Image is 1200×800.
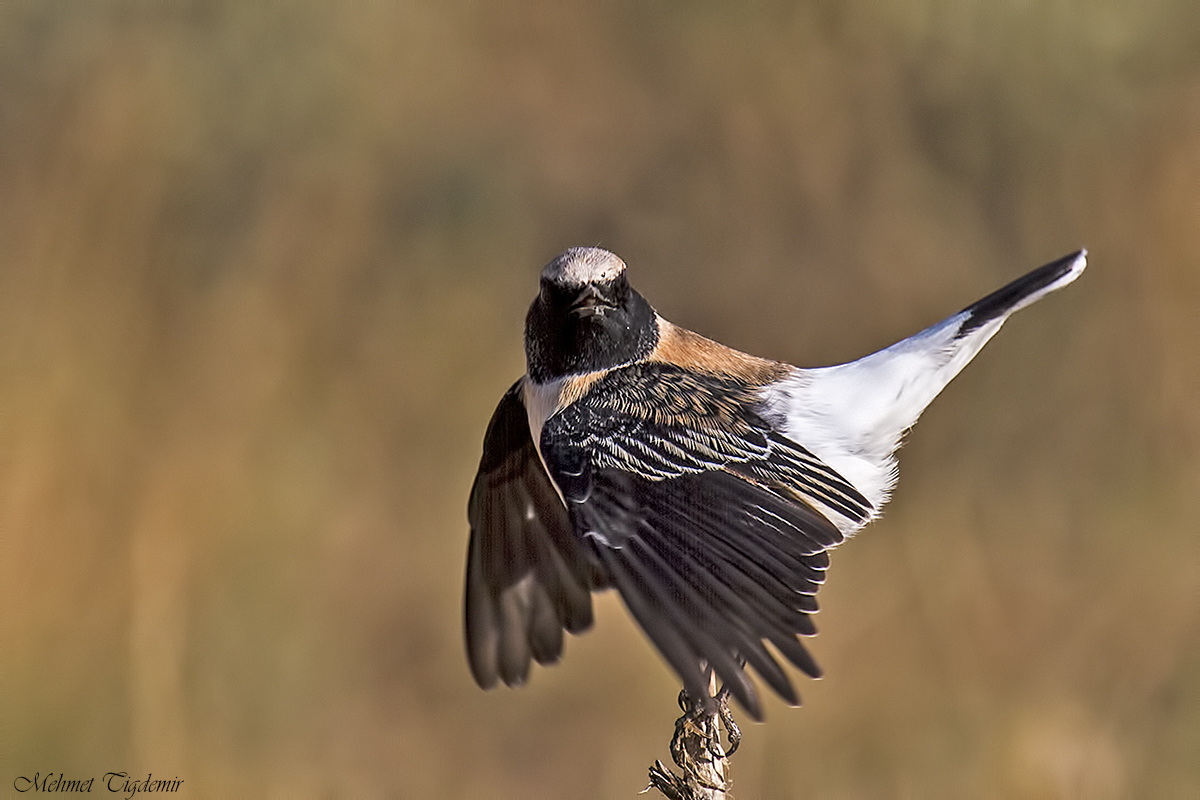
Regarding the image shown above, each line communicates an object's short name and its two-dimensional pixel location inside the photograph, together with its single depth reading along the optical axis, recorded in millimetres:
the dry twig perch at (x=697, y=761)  5277
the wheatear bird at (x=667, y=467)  5684
